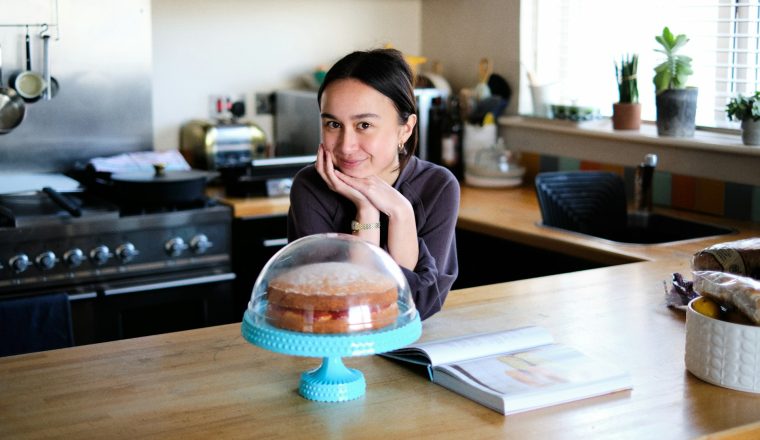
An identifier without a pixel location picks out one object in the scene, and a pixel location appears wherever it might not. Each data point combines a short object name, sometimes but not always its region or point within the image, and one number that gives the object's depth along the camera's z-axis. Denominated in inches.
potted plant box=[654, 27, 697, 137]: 123.8
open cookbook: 59.1
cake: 54.4
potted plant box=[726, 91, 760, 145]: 115.7
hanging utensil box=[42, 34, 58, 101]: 135.6
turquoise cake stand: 54.1
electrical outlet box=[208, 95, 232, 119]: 156.9
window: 126.6
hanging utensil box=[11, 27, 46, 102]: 134.6
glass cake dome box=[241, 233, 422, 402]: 54.3
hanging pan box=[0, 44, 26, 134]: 133.8
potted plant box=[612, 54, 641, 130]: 133.5
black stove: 117.6
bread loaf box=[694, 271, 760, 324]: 61.4
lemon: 64.1
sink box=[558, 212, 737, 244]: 124.4
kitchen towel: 86.6
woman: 73.4
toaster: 147.2
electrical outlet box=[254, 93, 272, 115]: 161.8
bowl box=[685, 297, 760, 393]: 61.3
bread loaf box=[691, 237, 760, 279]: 80.3
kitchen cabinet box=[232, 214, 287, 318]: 131.6
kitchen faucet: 123.8
